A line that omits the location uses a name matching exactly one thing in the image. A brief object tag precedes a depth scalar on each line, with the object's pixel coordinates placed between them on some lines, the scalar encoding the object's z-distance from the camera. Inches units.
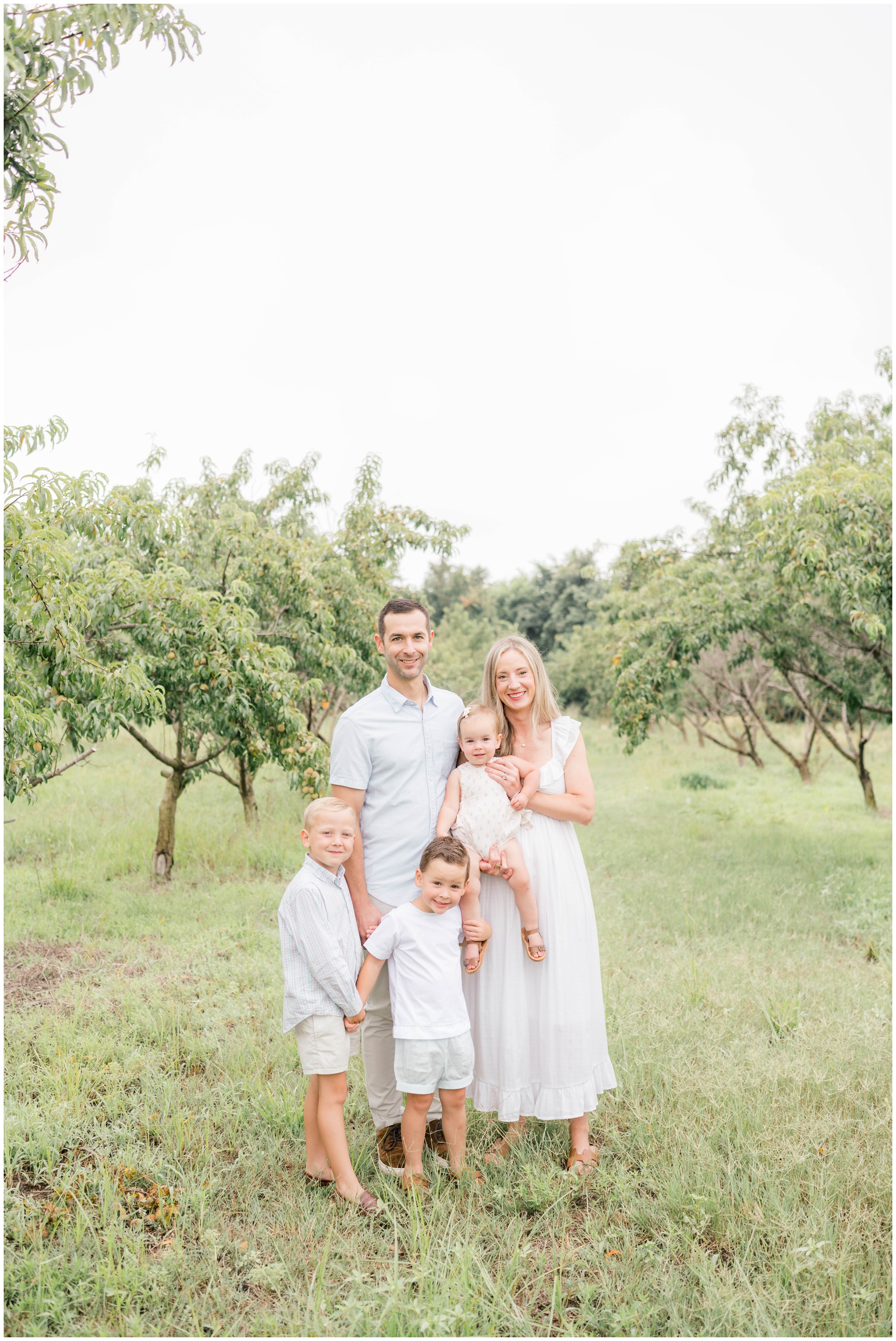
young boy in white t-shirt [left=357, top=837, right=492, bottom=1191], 123.4
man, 131.7
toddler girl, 131.1
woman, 132.7
